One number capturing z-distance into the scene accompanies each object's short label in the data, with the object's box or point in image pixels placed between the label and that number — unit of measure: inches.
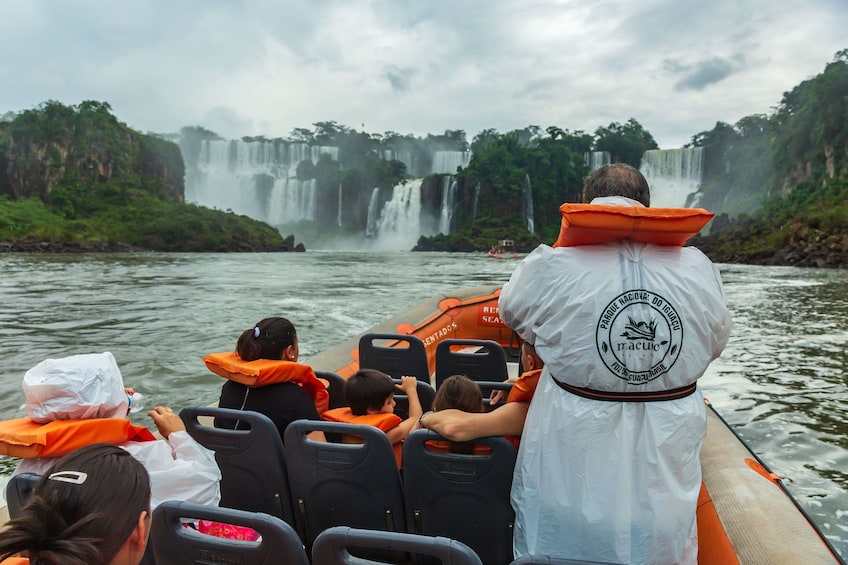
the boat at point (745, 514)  80.0
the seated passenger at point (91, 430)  74.3
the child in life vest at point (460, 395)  96.3
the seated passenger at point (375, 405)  106.8
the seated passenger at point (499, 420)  84.0
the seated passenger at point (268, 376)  112.6
